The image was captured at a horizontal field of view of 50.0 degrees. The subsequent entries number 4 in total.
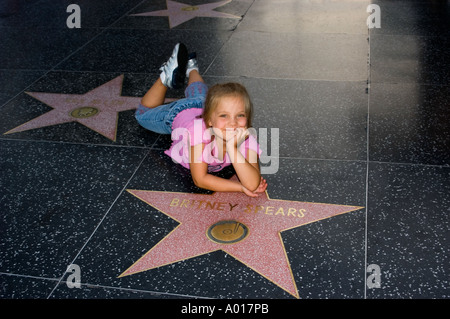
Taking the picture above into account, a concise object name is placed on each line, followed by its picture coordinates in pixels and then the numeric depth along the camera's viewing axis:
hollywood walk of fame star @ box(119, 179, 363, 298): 1.77
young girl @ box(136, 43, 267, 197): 2.06
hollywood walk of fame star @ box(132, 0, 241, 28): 4.59
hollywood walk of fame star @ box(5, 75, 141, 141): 2.79
